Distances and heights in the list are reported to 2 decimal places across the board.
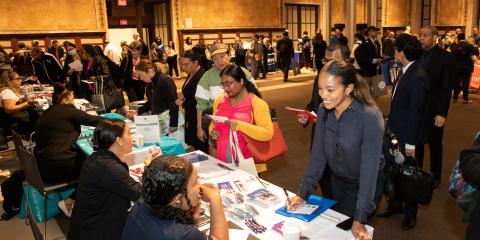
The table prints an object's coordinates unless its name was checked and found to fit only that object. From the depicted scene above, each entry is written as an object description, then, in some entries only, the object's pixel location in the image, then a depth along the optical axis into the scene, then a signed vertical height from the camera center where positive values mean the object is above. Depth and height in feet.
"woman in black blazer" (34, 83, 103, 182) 11.88 -2.44
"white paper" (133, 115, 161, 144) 11.60 -2.06
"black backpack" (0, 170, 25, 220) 13.10 -4.29
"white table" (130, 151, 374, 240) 6.24 -2.77
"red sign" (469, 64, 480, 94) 31.74 -2.82
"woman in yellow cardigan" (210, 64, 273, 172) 9.43 -1.46
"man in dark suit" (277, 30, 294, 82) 42.14 -0.25
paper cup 5.85 -2.57
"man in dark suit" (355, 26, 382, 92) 26.66 -0.73
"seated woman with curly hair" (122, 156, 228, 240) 4.88 -1.82
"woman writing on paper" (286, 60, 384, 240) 6.17 -1.43
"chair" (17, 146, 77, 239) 10.44 -3.18
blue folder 6.76 -2.68
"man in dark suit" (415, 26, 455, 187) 12.12 -1.07
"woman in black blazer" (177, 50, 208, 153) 13.30 -1.38
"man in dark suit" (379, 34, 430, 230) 10.30 -1.41
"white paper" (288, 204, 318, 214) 6.92 -2.68
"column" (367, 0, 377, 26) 37.55 +3.27
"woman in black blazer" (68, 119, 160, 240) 7.82 -2.59
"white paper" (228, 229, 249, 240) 6.28 -2.80
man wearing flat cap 12.40 -0.97
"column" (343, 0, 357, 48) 33.35 +2.24
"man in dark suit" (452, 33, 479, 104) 26.66 -1.06
